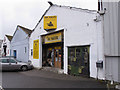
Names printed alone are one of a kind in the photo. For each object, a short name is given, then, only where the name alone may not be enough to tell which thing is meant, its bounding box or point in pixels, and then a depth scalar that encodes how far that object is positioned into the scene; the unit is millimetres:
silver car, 10711
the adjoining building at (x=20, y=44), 15516
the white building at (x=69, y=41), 7438
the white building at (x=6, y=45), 22541
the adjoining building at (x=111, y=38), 6539
